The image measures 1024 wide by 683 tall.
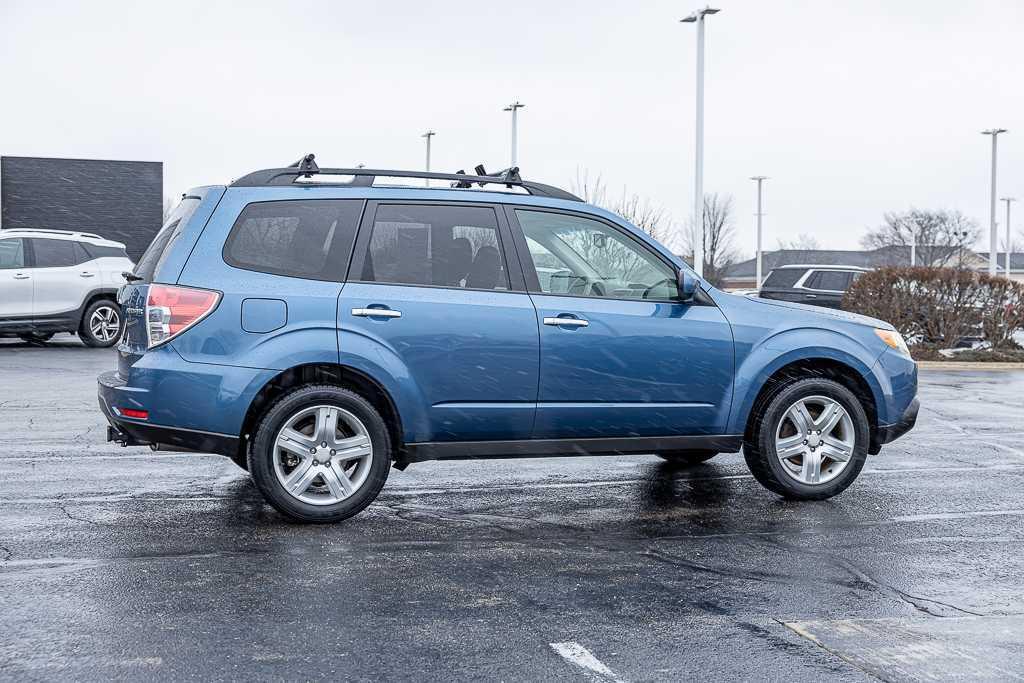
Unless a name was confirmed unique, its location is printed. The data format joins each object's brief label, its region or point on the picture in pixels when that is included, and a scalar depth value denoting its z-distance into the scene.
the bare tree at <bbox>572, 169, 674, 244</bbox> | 39.28
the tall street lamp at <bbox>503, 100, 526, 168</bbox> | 41.62
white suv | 19.69
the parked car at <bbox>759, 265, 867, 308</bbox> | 26.66
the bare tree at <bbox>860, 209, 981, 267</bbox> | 97.19
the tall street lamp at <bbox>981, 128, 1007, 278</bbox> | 46.47
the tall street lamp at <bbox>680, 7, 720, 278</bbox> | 29.75
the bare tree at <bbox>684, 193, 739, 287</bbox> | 79.94
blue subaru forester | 6.46
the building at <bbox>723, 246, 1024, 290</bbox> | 101.12
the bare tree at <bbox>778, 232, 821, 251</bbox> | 123.17
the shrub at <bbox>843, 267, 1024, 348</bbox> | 20.58
